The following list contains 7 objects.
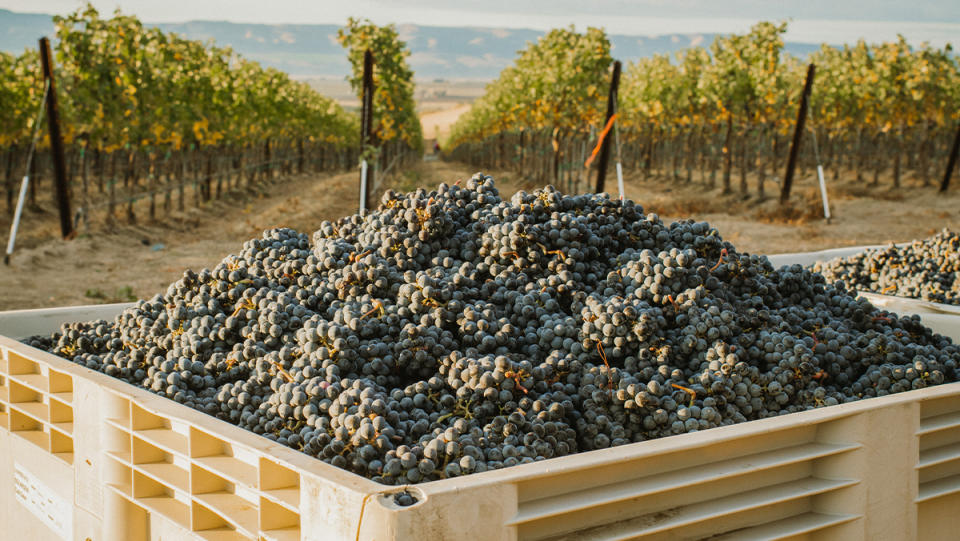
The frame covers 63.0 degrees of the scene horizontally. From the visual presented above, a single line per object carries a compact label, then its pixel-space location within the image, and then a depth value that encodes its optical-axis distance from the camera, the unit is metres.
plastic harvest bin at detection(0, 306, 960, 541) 1.21
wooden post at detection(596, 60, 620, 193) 10.11
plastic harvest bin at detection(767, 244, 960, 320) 2.96
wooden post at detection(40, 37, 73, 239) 9.46
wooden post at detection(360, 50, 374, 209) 8.16
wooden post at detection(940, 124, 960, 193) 16.70
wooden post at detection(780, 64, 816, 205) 12.67
